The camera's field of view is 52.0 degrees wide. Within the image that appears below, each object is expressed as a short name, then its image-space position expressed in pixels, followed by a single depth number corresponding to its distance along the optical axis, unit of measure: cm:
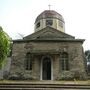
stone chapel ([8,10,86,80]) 1022
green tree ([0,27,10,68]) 666
